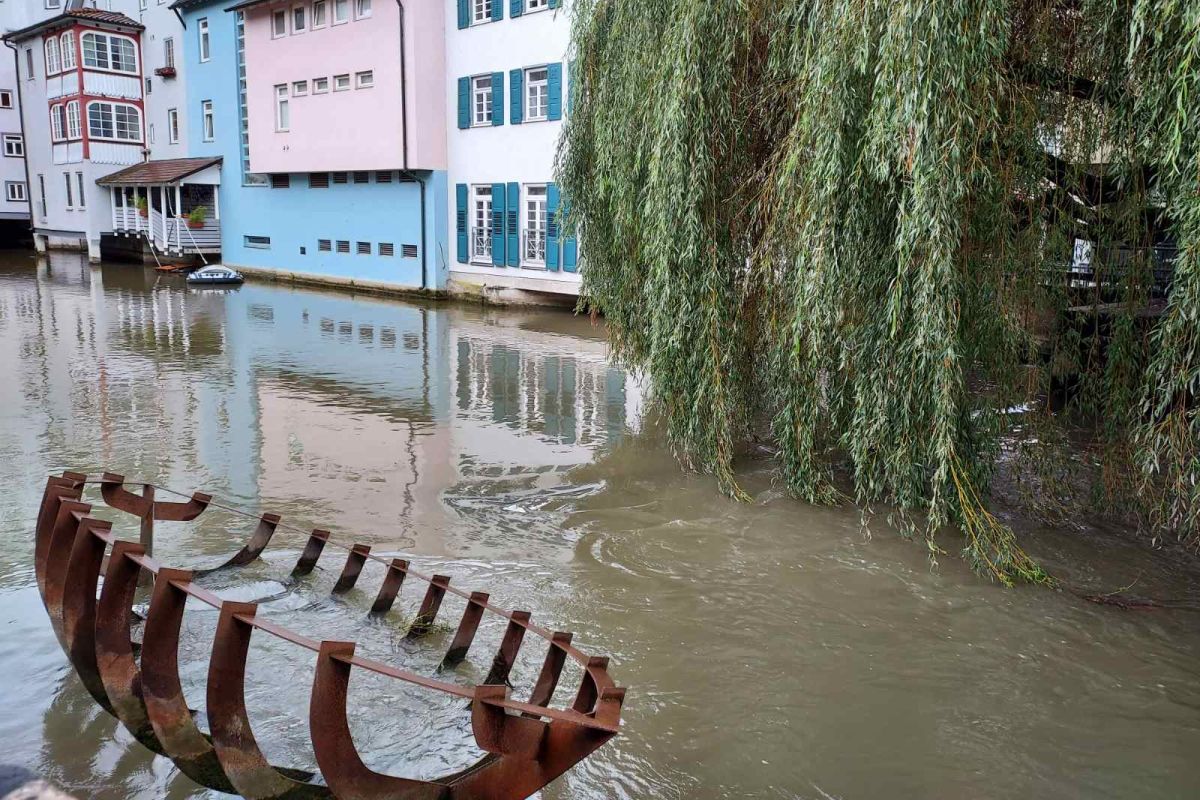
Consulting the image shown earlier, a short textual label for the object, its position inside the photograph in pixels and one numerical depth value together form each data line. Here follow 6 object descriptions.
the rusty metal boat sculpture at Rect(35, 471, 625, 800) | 3.92
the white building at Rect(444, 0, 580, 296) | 23.98
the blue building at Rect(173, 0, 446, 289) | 27.34
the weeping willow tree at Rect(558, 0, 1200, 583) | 6.52
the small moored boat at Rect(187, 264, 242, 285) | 32.53
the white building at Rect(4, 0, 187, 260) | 41.44
